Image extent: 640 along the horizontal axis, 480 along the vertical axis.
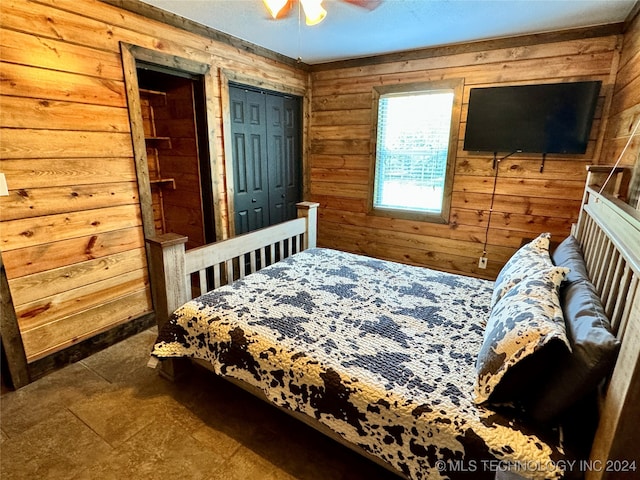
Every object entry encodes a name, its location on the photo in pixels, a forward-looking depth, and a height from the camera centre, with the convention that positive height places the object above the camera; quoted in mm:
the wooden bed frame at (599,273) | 839 -565
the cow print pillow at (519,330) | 1073 -579
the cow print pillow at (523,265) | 1619 -528
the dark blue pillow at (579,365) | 954 -591
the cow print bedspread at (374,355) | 1108 -839
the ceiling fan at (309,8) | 1791 +817
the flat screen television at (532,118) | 2617 +364
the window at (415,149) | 3244 +111
